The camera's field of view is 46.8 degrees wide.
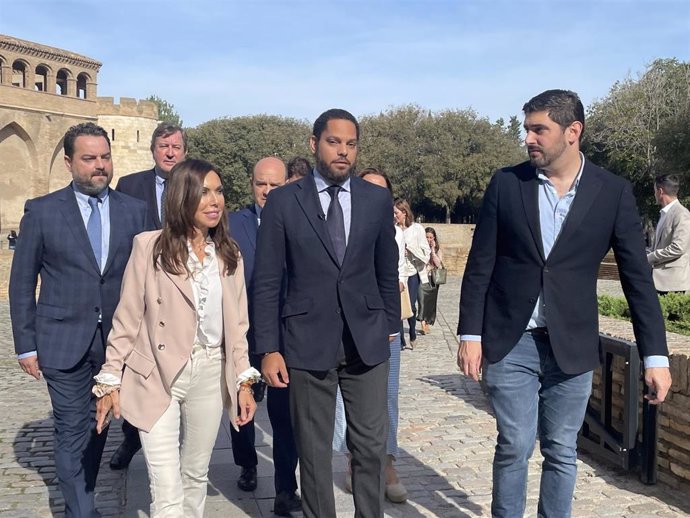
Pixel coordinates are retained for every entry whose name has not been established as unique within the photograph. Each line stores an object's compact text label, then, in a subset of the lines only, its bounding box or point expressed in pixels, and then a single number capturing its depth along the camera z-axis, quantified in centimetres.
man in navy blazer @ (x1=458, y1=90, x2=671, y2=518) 362
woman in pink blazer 352
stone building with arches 5566
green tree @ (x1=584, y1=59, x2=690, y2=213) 3712
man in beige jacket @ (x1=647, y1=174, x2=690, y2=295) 780
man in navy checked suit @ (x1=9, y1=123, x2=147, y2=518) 422
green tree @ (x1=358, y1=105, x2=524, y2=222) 4988
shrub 709
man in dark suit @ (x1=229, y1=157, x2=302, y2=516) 466
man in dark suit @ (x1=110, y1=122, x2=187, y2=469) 556
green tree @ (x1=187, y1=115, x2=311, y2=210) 6181
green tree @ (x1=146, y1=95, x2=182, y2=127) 9362
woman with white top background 1103
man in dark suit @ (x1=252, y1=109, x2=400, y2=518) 375
